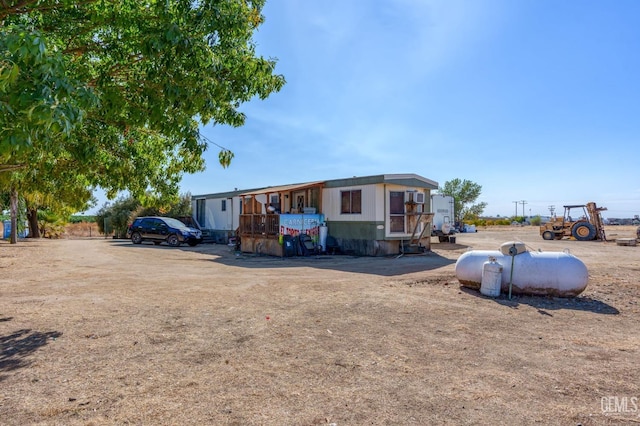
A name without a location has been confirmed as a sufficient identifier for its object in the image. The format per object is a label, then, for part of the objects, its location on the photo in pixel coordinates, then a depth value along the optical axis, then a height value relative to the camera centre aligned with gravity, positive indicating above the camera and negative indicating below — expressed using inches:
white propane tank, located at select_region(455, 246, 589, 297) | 262.4 -35.6
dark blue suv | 786.8 -22.8
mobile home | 579.2 +5.5
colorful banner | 594.3 -5.2
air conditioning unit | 608.3 +37.0
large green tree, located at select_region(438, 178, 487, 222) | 2111.2 +133.7
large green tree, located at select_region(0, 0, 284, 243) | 118.6 +74.6
